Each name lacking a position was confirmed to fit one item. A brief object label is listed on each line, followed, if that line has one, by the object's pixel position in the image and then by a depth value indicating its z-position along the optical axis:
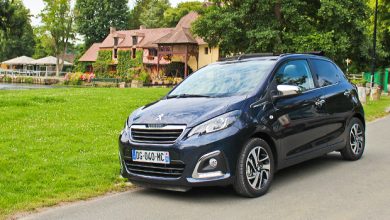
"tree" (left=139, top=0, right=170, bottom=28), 86.38
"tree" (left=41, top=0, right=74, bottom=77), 75.38
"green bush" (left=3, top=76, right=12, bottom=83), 74.62
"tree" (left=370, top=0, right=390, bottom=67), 42.84
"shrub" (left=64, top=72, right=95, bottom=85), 62.49
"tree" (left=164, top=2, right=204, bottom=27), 80.41
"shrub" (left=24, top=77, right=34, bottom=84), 73.06
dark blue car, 5.66
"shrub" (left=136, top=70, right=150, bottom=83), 57.00
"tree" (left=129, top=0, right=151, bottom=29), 93.88
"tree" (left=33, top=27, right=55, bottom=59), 76.75
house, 56.41
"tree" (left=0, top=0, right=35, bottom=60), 42.97
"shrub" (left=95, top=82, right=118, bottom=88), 57.24
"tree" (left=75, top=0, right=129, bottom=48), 81.56
